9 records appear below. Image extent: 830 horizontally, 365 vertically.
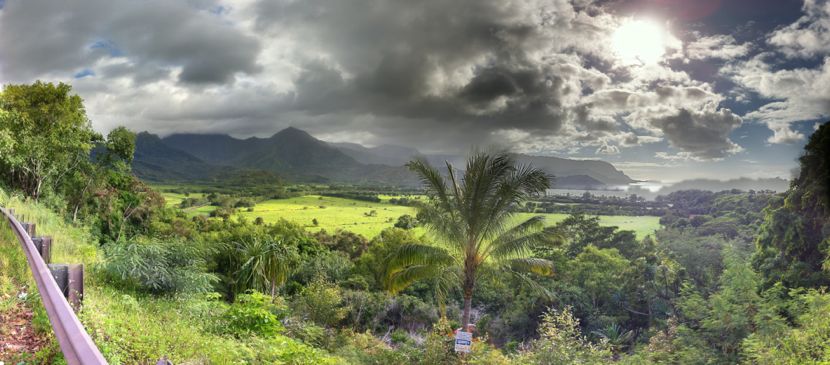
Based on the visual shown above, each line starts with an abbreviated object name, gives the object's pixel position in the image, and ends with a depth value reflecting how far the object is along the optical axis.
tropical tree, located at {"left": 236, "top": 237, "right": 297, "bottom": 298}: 14.45
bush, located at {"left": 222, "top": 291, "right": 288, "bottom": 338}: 6.26
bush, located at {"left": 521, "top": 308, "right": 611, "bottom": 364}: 8.55
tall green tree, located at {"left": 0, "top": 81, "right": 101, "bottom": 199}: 15.10
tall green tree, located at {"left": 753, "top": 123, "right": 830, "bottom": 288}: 12.52
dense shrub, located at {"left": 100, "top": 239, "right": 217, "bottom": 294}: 6.25
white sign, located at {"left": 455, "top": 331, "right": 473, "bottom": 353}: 8.73
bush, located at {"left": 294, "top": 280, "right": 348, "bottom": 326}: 15.30
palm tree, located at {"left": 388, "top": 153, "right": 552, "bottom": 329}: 10.97
